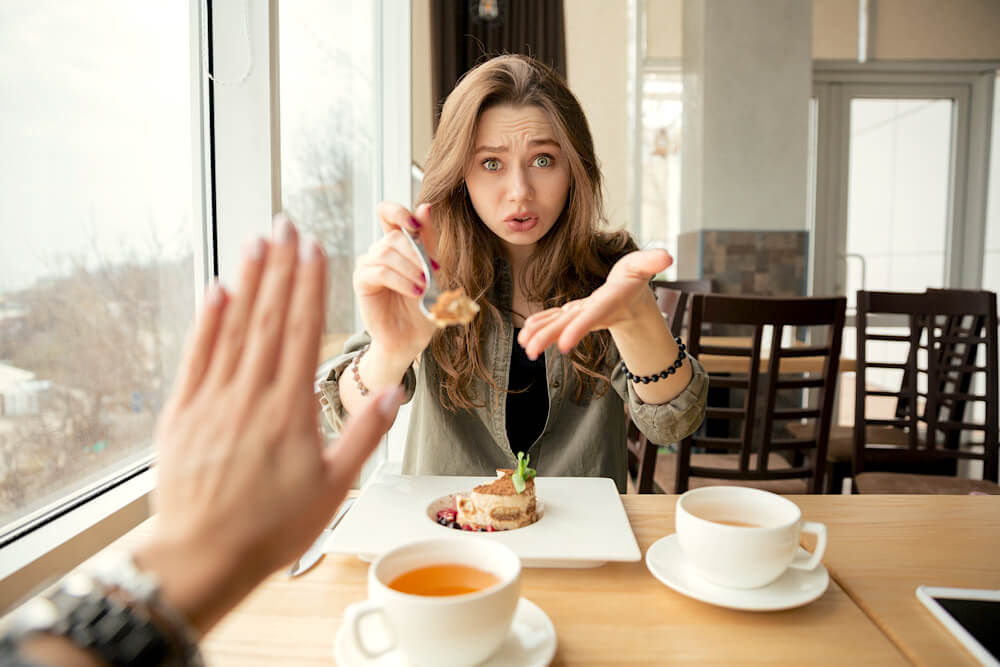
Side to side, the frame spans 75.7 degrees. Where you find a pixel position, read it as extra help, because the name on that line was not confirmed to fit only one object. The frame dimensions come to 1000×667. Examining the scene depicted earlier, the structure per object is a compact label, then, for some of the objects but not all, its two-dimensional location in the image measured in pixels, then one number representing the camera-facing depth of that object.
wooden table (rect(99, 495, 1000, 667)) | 0.57
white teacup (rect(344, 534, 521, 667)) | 0.47
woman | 1.14
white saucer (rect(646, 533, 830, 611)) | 0.63
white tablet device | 0.57
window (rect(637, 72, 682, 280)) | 4.66
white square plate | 0.72
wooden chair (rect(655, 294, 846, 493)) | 1.68
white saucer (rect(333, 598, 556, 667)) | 0.53
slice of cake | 0.83
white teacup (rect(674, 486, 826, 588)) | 0.62
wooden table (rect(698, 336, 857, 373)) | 2.59
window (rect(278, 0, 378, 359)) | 1.89
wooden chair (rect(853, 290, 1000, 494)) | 2.03
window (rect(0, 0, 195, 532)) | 0.85
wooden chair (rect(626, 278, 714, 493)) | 1.84
